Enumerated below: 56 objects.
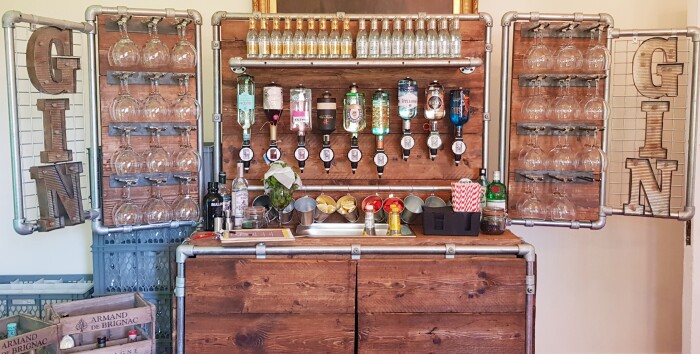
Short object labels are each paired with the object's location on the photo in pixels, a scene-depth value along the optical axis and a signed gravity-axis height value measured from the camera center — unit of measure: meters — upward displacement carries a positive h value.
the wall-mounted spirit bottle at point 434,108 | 2.97 +0.17
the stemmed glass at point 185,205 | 2.95 -0.29
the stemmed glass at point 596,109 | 2.90 +0.17
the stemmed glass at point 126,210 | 2.89 -0.31
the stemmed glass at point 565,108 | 2.93 +0.17
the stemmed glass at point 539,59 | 2.92 +0.40
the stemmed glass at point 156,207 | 2.91 -0.30
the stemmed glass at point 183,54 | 2.91 +0.42
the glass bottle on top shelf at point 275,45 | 2.87 +0.45
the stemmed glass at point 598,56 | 2.89 +0.41
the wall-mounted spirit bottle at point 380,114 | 2.98 +0.14
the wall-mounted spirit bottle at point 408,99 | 2.95 +0.21
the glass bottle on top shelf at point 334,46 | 2.89 +0.45
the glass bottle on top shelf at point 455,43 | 2.87 +0.46
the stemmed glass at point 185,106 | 2.95 +0.18
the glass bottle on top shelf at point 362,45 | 2.89 +0.46
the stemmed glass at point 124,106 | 2.87 +0.17
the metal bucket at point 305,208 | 3.05 -0.32
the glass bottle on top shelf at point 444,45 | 2.86 +0.45
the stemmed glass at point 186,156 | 2.96 -0.06
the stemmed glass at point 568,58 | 2.91 +0.40
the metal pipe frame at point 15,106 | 2.53 +0.15
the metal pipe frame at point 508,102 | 2.89 +0.20
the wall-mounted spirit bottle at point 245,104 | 2.95 +0.19
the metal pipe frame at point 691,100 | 2.86 +0.21
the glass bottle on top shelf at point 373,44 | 2.88 +0.46
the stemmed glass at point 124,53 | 2.82 +0.41
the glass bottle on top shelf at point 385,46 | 2.88 +0.45
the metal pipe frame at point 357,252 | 2.60 -0.46
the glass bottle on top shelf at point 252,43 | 2.87 +0.46
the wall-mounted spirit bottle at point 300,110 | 2.98 +0.16
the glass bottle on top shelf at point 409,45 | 2.86 +0.45
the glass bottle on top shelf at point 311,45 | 2.88 +0.45
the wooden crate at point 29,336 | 2.37 -0.76
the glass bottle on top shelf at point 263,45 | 2.86 +0.45
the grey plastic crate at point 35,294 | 3.05 -0.75
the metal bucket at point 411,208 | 3.07 -0.32
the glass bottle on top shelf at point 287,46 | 2.87 +0.45
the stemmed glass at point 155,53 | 2.86 +0.42
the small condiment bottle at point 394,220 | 2.90 -0.36
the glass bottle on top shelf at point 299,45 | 2.87 +0.45
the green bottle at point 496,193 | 2.88 -0.23
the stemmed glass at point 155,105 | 2.90 +0.18
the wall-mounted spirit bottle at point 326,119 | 2.97 +0.12
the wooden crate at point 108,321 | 2.56 -0.75
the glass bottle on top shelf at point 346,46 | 2.89 +0.45
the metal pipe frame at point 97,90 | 2.83 +0.24
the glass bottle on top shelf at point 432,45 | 2.86 +0.45
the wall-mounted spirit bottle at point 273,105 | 2.94 +0.18
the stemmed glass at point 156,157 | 2.92 -0.07
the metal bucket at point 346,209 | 3.07 -0.32
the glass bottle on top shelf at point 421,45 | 2.87 +0.45
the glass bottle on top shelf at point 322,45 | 2.87 +0.45
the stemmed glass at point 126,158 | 2.88 -0.07
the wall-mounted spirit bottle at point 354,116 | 2.98 +0.13
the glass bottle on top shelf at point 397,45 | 2.87 +0.45
